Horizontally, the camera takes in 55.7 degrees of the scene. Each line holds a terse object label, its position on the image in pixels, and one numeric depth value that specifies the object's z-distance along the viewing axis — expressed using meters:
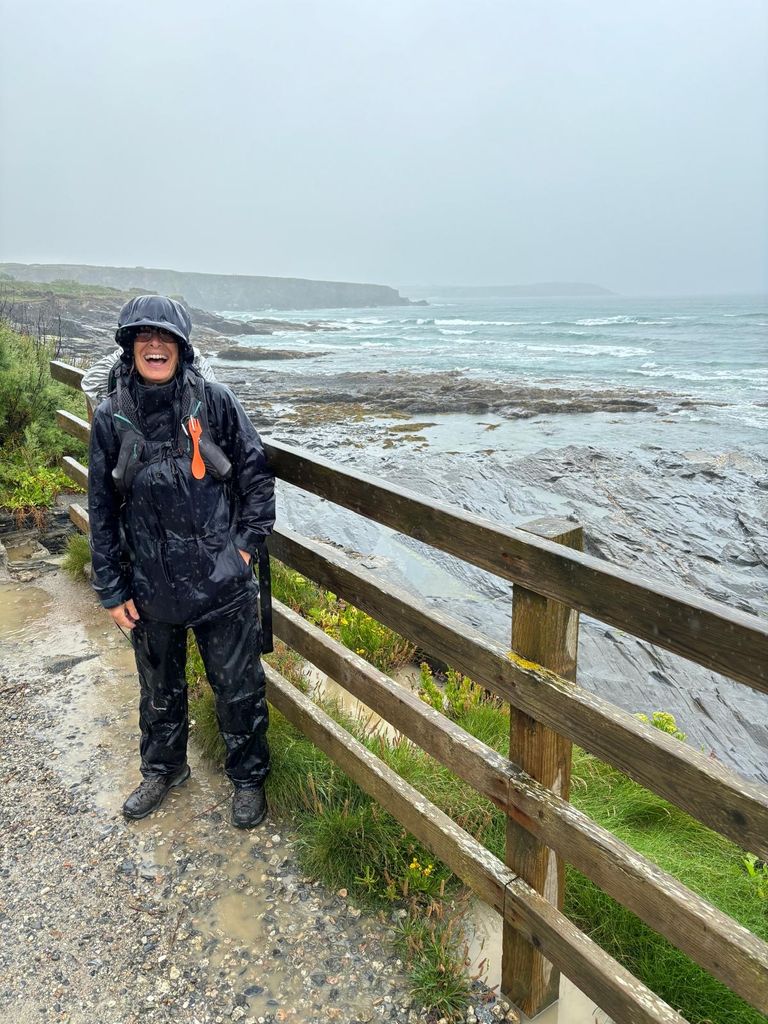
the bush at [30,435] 7.42
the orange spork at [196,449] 2.76
